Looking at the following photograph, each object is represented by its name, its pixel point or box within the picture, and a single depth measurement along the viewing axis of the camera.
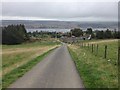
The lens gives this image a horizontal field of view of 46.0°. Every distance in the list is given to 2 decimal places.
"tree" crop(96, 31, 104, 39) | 70.09
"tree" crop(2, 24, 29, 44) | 57.85
